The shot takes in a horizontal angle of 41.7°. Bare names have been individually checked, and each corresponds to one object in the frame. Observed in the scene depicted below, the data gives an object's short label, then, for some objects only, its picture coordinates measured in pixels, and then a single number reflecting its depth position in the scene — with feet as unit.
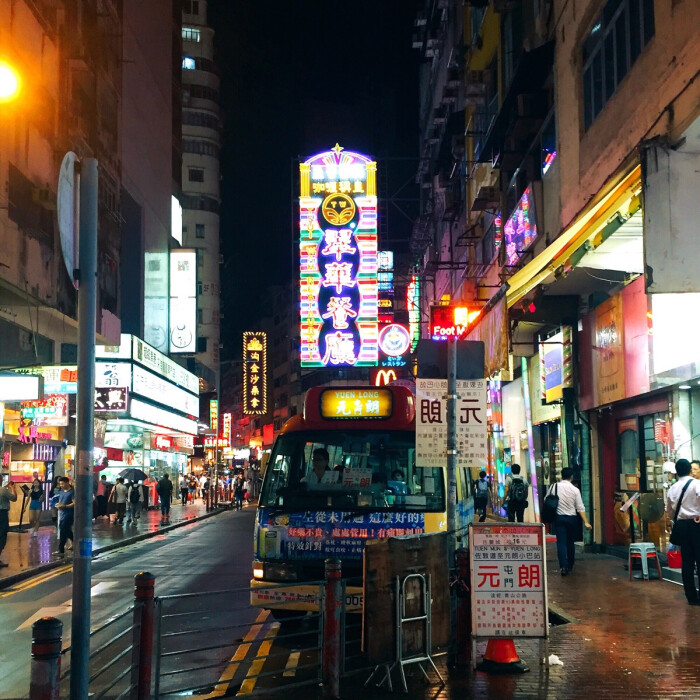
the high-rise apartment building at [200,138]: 269.44
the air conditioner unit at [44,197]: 78.95
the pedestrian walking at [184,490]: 171.01
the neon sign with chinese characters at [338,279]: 126.52
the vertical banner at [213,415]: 240.53
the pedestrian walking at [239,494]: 158.51
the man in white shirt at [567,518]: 51.39
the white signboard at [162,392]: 134.82
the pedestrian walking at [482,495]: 88.12
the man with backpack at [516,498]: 77.30
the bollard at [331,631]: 25.52
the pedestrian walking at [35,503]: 97.17
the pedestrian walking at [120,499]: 106.52
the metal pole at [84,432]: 18.71
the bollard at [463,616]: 29.81
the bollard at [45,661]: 16.66
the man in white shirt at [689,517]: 39.37
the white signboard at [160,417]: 134.00
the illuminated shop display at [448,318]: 98.73
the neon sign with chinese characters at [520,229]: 69.67
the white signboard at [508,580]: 28.50
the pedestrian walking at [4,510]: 63.57
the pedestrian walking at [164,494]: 115.24
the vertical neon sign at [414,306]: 164.50
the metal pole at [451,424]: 30.68
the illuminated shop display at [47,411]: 94.89
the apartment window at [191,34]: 283.38
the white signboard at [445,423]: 31.40
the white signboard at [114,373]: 127.03
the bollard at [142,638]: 22.57
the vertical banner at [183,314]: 173.68
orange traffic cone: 28.68
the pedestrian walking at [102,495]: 114.42
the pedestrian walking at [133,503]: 108.27
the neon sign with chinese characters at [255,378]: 266.77
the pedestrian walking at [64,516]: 72.69
